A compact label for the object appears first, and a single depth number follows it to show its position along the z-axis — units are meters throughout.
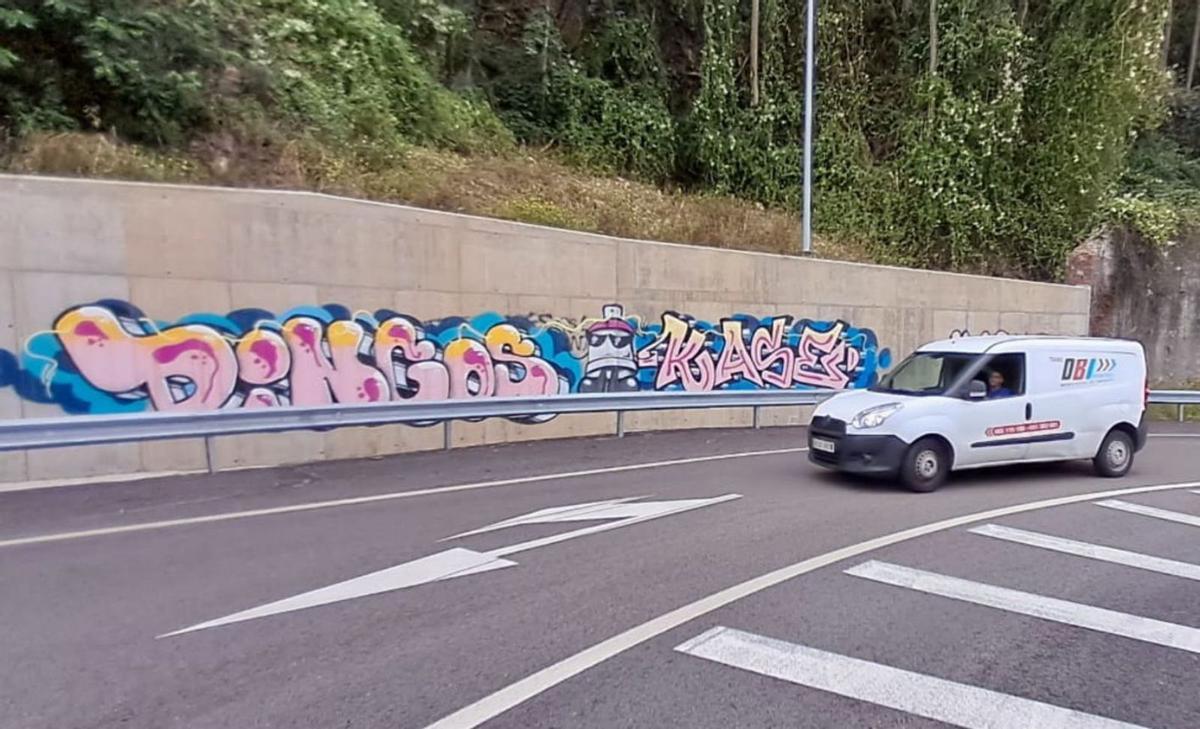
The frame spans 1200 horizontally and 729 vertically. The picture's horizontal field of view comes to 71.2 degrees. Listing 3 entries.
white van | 9.28
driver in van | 9.84
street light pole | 16.81
